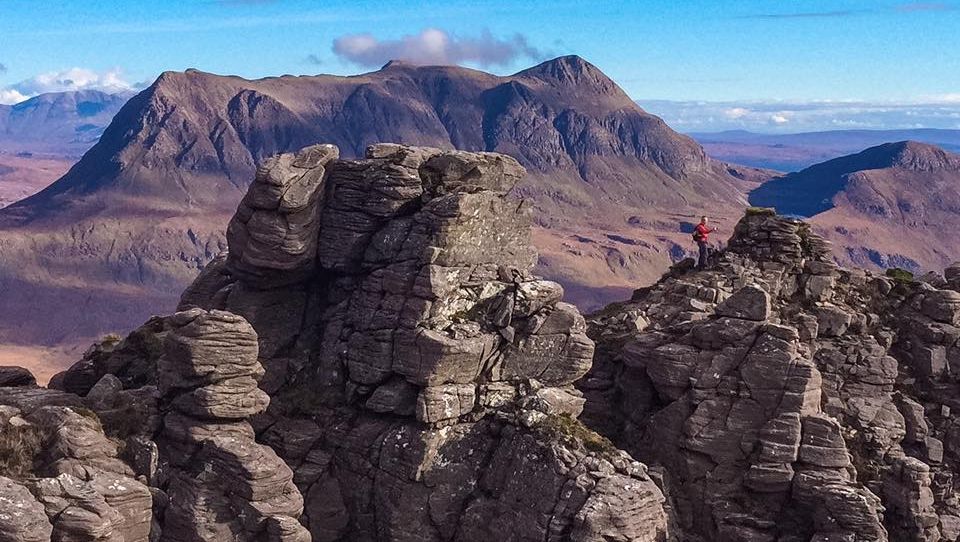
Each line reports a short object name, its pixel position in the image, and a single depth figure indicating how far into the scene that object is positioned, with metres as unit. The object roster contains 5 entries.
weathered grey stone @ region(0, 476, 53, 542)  31.70
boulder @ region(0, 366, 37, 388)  48.06
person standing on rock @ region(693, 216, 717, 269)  61.16
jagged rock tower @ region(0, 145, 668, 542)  40.41
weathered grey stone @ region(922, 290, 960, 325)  55.12
